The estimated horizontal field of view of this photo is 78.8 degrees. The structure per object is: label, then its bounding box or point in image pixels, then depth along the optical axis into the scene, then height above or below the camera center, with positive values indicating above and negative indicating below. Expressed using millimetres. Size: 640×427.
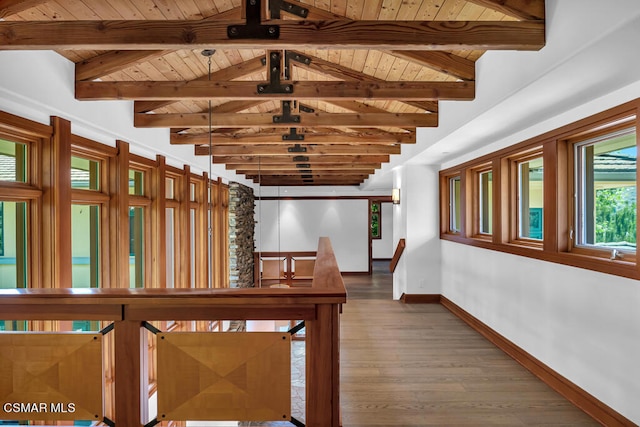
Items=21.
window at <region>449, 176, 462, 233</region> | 5863 +101
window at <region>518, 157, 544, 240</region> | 3871 +112
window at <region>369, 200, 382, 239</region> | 13359 -374
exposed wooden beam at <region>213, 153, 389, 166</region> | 6587 +906
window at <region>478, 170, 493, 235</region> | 4980 +108
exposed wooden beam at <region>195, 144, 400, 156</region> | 5629 +917
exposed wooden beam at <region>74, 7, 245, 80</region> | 2912 +1159
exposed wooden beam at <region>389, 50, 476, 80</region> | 2889 +1145
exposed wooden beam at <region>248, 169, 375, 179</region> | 8578 +881
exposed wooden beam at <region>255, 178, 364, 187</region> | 10578 +793
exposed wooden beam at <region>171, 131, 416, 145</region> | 4965 +942
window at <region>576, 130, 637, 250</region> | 2660 +138
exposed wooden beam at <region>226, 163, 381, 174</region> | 7370 +871
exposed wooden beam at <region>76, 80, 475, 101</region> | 3039 +962
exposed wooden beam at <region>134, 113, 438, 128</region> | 3920 +931
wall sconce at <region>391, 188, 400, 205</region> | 6579 +261
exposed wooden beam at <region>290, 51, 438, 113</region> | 3662 +1362
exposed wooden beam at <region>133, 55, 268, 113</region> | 3752 +1365
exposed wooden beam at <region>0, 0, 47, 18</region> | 2236 +1202
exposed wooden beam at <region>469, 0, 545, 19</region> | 2131 +1109
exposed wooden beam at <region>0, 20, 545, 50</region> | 2074 +952
